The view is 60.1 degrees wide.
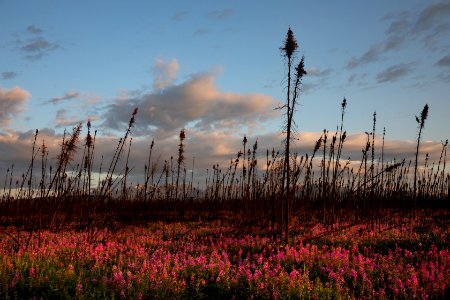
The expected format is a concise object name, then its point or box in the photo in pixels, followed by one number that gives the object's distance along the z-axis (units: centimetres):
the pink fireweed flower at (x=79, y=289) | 549
